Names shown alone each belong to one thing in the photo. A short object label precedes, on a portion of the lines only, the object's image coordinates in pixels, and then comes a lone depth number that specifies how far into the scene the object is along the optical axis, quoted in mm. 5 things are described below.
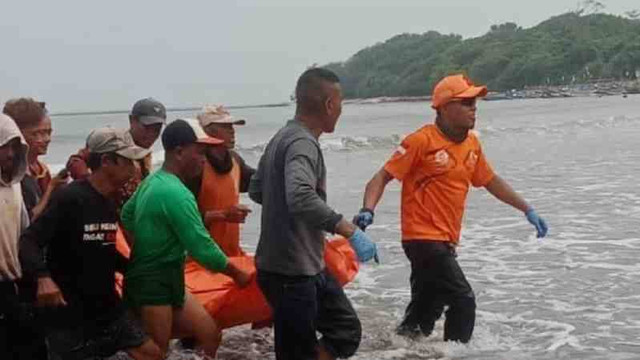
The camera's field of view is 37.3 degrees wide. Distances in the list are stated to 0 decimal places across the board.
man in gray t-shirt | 4504
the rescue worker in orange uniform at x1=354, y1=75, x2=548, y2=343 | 6148
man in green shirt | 4562
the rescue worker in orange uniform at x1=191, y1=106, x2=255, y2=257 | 5905
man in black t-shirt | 4332
